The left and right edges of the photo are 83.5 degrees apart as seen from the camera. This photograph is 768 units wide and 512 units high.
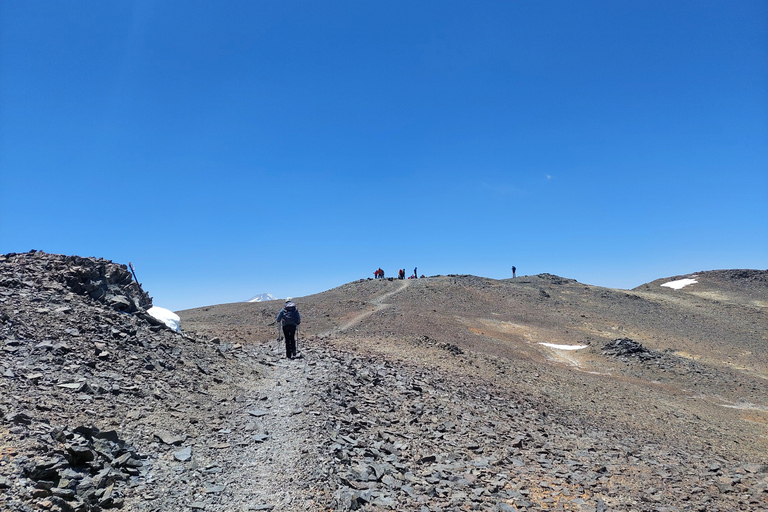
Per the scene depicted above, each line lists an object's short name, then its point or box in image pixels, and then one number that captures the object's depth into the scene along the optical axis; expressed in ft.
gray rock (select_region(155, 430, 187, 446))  28.39
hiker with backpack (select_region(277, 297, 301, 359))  54.75
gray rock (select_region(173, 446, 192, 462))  26.89
